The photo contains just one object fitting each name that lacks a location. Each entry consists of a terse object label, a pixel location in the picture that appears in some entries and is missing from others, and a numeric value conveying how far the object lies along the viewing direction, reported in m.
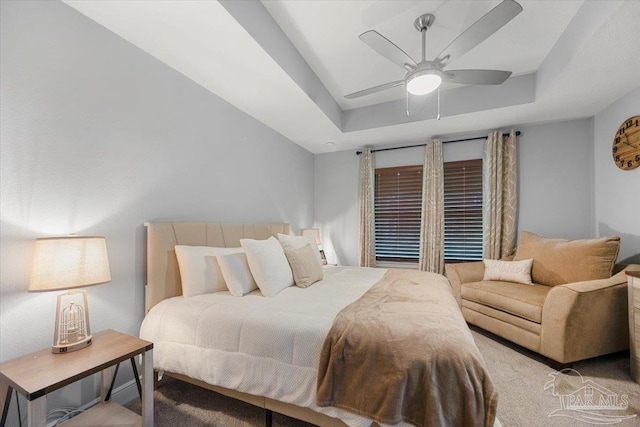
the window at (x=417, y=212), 3.80
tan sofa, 2.02
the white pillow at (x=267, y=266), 1.99
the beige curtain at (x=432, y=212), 3.84
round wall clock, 2.53
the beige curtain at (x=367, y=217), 4.30
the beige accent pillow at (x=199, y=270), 1.94
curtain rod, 3.58
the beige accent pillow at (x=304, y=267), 2.28
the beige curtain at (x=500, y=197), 3.47
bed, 1.06
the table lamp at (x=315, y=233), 4.06
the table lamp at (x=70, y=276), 1.23
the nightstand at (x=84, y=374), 1.00
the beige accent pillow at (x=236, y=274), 1.96
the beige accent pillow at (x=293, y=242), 2.58
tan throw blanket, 1.04
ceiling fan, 1.54
